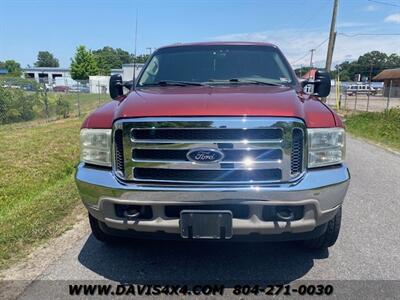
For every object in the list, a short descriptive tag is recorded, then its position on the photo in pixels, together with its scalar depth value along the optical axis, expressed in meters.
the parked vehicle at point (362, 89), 70.00
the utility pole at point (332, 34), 27.47
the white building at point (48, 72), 109.16
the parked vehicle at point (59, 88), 54.97
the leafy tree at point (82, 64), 77.38
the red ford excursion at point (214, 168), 3.00
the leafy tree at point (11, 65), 114.81
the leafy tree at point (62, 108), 20.36
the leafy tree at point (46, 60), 156.26
